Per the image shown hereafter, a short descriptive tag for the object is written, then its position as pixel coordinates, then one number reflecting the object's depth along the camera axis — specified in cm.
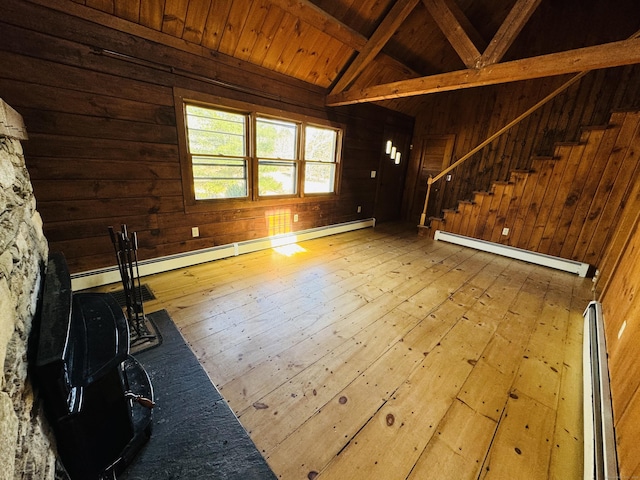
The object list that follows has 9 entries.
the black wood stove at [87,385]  79
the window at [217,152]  282
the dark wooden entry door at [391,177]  529
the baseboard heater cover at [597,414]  104
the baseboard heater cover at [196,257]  240
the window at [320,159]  399
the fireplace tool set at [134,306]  162
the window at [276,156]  338
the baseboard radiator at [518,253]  343
